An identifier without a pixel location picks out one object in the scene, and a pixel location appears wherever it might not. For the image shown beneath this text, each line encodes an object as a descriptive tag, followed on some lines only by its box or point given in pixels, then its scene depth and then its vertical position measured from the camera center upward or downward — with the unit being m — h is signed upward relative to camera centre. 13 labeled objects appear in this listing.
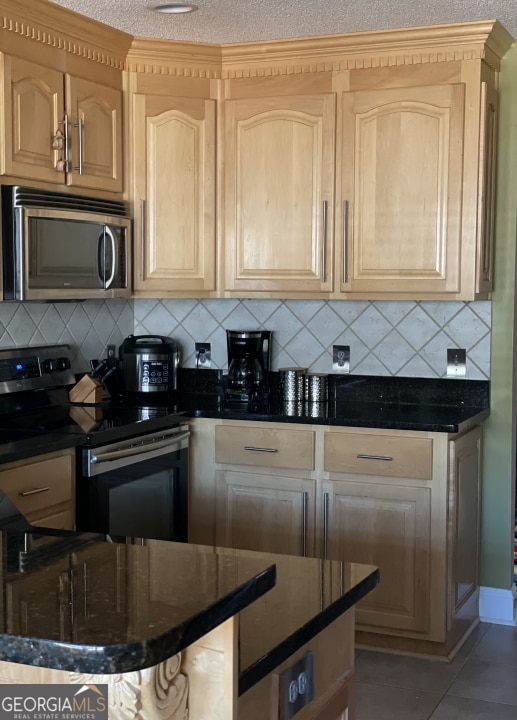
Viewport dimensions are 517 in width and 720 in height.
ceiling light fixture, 3.15 +1.05
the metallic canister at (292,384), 3.92 -0.30
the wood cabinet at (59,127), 3.11 +0.67
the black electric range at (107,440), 3.06 -0.45
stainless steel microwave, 3.12 +0.24
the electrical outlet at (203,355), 4.28 -0.20
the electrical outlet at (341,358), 4.04 -0.19
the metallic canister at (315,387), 3.94 -0.31
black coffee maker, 3.97 -0.22
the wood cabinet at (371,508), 3.39 -0.74
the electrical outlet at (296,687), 1.40 -0.58
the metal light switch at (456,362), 3.86 -0.20
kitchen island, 1.06 -0.38
